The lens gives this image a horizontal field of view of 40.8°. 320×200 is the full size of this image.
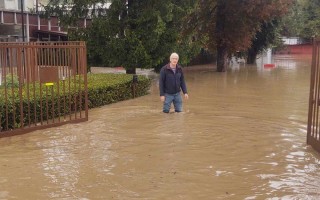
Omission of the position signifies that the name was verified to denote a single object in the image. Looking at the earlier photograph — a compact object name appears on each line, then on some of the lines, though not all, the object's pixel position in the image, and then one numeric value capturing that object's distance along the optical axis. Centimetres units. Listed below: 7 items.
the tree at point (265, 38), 3431
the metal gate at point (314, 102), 730
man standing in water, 1033
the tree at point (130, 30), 1638
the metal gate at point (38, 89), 851
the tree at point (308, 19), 5260
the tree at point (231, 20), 2544
